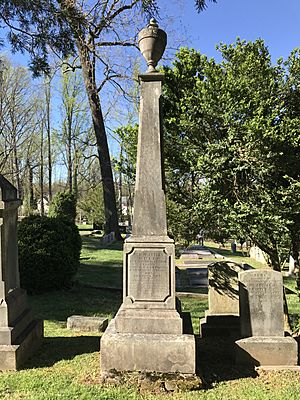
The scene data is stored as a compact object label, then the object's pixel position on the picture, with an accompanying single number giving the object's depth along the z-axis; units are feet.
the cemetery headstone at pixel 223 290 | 22.08
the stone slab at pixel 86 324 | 21.49
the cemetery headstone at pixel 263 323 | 16.10
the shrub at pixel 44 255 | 30.30
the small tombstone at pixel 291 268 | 49.93
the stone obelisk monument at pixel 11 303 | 15.34
